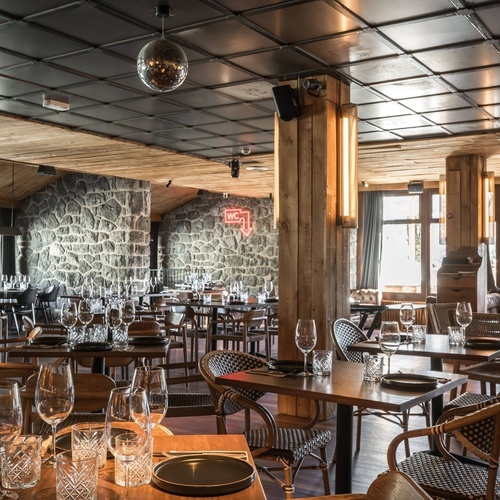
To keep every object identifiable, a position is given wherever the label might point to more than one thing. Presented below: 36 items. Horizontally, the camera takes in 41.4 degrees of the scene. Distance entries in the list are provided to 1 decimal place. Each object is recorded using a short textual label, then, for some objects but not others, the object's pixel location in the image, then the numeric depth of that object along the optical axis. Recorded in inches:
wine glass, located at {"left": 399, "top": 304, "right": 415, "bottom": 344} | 160.4
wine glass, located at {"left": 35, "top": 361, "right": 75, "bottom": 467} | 68.0
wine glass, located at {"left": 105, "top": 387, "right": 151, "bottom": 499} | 59.2
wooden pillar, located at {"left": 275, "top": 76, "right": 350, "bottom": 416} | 217.9
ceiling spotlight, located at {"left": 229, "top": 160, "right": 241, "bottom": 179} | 373.4
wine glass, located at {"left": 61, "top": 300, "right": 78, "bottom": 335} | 179.5
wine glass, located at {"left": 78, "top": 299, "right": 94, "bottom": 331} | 190.2
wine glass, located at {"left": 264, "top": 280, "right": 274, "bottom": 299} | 371.5
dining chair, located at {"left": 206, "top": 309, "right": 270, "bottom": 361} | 293.6
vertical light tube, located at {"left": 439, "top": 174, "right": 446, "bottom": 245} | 387.9
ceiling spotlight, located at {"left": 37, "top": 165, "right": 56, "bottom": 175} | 413.4
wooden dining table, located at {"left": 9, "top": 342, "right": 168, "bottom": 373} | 162.9
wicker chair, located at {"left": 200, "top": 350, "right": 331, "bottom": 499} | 116.5
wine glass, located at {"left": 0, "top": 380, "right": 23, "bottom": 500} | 61.9
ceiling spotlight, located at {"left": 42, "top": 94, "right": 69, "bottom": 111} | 242.1
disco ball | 144.1
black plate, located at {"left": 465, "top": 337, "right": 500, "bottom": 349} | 168.9
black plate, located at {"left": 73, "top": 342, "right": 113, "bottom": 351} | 165.0
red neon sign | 618.5
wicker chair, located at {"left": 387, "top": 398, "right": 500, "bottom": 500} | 91.8
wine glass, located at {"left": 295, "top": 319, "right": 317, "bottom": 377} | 123.4
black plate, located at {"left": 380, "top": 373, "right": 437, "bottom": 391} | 109.9
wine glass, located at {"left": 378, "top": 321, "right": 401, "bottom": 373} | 120.4
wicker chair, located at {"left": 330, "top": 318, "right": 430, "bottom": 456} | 180.1
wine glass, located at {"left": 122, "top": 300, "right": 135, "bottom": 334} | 186.9
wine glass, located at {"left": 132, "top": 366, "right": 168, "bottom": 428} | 70.8
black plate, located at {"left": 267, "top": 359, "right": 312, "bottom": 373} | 126.8
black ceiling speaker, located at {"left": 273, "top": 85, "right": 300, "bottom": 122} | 216.4
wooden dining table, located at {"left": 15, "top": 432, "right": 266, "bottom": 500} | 59.6
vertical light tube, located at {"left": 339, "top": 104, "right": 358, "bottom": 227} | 221.8
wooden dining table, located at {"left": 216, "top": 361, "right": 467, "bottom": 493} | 103.0
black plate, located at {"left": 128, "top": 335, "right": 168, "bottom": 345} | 177.2
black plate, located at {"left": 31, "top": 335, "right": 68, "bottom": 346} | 176.9
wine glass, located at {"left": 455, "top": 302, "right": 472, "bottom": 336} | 179.6
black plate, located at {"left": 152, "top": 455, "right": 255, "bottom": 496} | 60.8
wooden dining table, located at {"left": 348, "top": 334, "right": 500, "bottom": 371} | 156.6
